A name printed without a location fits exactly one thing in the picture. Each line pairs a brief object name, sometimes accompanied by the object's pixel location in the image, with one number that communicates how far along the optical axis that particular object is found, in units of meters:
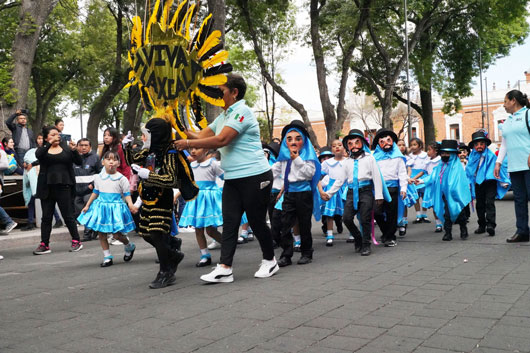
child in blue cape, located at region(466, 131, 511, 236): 9.73
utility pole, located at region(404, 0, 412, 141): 27.63
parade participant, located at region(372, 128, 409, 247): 8.86
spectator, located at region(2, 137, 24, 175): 12.35
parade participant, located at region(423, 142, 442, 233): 11.93
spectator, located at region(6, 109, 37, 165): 12.98
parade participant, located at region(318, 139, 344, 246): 9.64
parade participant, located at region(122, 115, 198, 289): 5.97
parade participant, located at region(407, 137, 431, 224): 12.64
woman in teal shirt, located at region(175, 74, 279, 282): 6.04
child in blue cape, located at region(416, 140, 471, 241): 9.23
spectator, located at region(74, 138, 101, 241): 11.91
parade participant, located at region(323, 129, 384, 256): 8.15
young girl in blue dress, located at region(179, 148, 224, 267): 7.65
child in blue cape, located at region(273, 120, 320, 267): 7.38
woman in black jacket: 9.45
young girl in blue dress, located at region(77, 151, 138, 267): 7.86
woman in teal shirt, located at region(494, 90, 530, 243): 8.34
